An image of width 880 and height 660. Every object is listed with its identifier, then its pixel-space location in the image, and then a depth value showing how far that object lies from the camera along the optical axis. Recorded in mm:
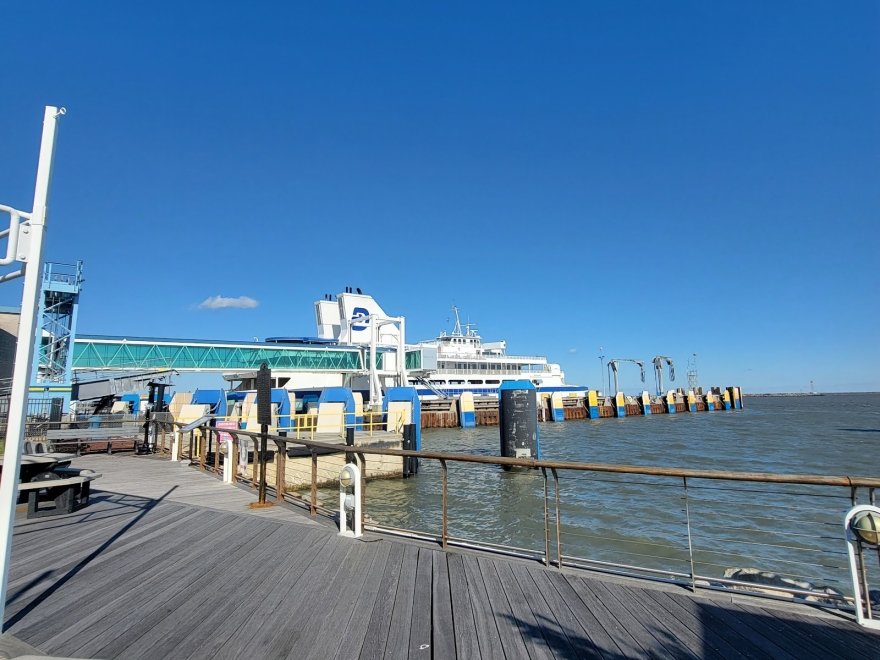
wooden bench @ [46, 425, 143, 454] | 16781
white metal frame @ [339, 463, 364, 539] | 5203
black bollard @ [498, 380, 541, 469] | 17797
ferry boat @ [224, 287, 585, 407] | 40781
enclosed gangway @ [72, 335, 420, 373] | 33406
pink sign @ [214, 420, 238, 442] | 14760
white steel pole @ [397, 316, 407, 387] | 30350
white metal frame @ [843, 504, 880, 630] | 3182
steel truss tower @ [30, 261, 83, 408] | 27328
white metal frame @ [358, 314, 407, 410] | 29516
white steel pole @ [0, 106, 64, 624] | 2963
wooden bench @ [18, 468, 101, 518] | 6547
